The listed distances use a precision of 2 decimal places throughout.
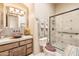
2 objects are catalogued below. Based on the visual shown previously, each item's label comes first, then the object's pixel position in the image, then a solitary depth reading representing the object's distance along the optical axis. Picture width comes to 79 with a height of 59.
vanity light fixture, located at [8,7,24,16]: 1.95
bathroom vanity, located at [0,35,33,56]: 1.84
